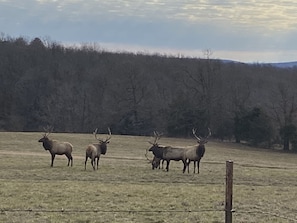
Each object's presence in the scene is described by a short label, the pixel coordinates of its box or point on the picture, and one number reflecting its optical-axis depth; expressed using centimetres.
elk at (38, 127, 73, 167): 3102
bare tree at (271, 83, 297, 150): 6881
